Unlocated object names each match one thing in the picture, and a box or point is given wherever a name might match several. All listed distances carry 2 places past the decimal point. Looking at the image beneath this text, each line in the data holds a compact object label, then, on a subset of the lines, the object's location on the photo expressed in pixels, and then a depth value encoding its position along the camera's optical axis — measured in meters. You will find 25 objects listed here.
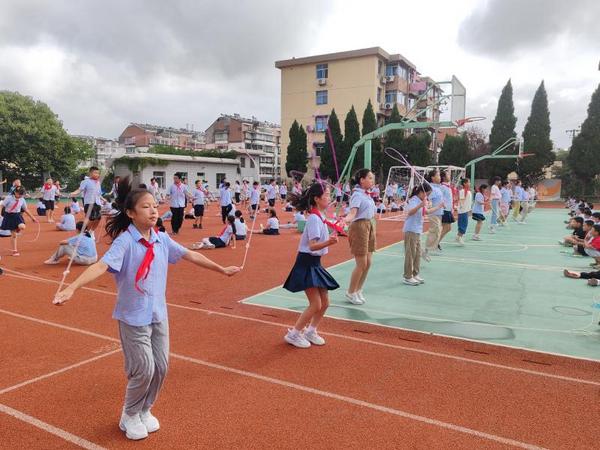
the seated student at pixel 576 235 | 10.92
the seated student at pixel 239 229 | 13.22
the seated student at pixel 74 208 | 19.09
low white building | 36.66
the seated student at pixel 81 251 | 9.23
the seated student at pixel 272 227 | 14.99
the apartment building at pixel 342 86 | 44.28
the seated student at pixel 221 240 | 11.84
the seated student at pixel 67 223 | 15.40
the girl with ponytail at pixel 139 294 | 2.89
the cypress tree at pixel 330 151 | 39.91
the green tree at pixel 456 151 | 44.50
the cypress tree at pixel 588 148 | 39.28
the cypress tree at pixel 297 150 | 42.06
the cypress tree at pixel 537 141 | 42.50
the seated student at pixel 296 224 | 15.32
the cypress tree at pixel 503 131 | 43.84
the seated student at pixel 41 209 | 20.81
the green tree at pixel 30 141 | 33.22
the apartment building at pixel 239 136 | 78.75
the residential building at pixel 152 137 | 86.19
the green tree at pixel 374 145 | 39.50
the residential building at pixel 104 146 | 98.56
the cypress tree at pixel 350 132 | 39.97
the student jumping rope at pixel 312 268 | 4.71
